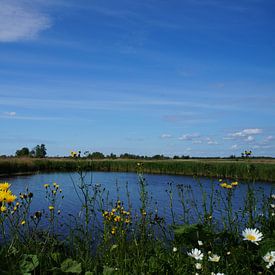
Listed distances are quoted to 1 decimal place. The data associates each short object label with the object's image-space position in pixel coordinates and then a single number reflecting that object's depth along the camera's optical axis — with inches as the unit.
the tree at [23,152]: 2287.9
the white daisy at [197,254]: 86.3
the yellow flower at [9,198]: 75.1
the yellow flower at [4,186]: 80.4
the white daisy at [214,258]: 82.7
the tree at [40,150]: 2365.4
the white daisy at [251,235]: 86.3
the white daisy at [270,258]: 79.0
